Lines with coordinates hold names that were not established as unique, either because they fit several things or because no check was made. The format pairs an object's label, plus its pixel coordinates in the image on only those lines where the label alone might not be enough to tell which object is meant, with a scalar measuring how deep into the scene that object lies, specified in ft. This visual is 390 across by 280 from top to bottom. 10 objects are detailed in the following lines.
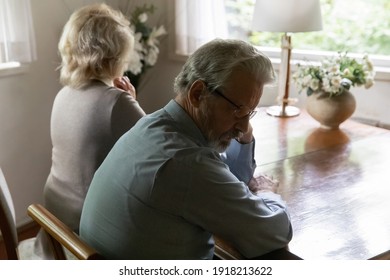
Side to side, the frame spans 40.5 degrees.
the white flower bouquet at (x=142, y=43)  9.56
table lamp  7.72
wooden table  4.25
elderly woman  5.92
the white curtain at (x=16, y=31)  8.26
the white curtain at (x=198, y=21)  9.66
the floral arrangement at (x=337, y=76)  7.20
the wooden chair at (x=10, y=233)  5.18
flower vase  7.16
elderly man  3.81
